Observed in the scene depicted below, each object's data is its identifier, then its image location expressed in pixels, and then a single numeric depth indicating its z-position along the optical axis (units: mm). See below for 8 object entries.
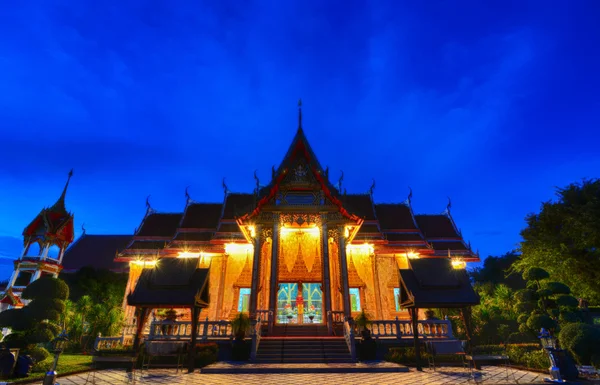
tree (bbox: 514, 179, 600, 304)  11953
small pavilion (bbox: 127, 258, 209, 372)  7852
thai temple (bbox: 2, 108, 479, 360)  8812
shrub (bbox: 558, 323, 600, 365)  7387
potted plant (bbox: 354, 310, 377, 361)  9539
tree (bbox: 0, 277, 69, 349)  7664
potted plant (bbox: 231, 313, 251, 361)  9500
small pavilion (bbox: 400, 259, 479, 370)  7828
